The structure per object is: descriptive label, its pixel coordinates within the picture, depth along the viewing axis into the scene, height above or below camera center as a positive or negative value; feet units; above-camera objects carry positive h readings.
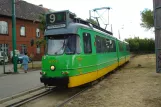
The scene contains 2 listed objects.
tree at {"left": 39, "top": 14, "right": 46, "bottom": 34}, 68.62 +11.63
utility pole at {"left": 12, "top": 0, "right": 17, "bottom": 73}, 45.90 +4.49
